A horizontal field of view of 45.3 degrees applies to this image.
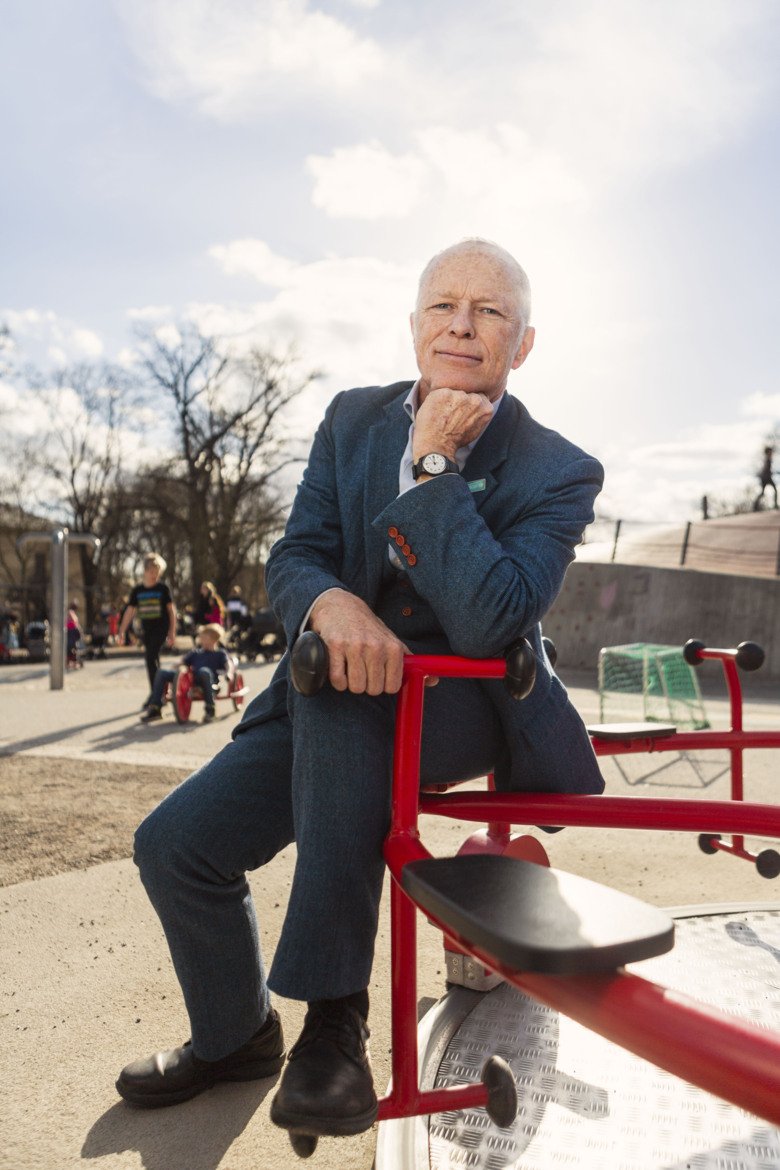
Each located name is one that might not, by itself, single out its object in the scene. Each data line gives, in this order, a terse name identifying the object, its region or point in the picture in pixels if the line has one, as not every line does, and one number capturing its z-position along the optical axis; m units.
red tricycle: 7.70
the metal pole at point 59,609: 10.54
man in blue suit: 1.47
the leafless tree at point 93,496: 32.22
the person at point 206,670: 7.96
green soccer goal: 7.25
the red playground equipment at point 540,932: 0.81
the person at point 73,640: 16.14
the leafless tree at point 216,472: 29.11
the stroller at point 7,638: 18.54
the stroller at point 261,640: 16.25
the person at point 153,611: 8.86
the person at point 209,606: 11.57
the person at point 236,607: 18.47
